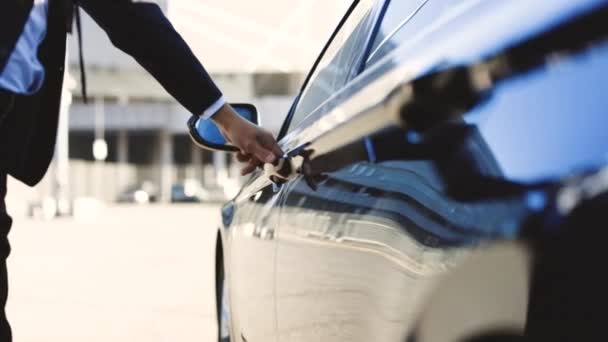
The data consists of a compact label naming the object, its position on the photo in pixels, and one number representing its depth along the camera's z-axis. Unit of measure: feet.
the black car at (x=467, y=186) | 2.61
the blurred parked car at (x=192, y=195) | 163.84
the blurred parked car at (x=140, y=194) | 175.63
